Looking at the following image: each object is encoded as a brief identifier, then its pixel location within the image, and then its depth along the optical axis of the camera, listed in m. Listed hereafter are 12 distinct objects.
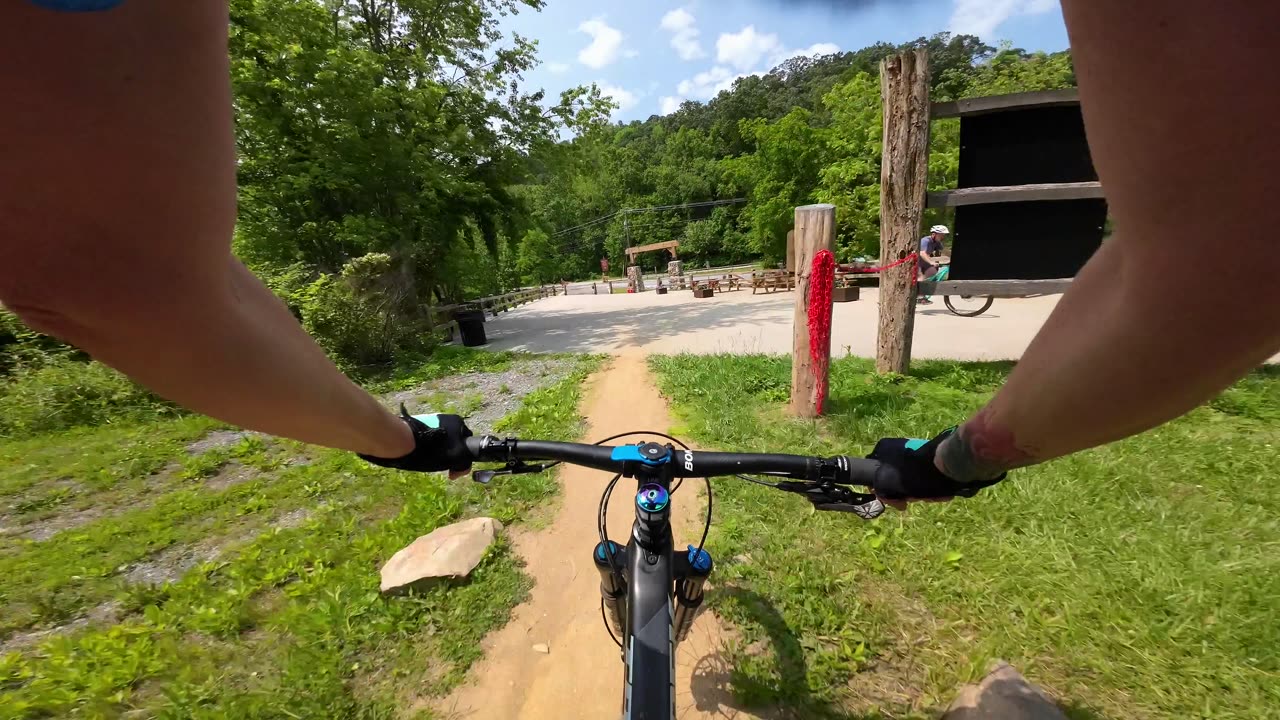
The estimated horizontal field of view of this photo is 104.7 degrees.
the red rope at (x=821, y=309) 4.89
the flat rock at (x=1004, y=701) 2.11
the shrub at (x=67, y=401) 6.82
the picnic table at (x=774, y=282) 17.97
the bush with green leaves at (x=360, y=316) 8.55
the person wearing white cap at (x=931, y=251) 10.33
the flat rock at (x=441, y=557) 3.25
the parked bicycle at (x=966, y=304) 9.34
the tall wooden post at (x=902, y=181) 5.42
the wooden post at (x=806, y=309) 4.91
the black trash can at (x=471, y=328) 11.66
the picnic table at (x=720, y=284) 19.67
